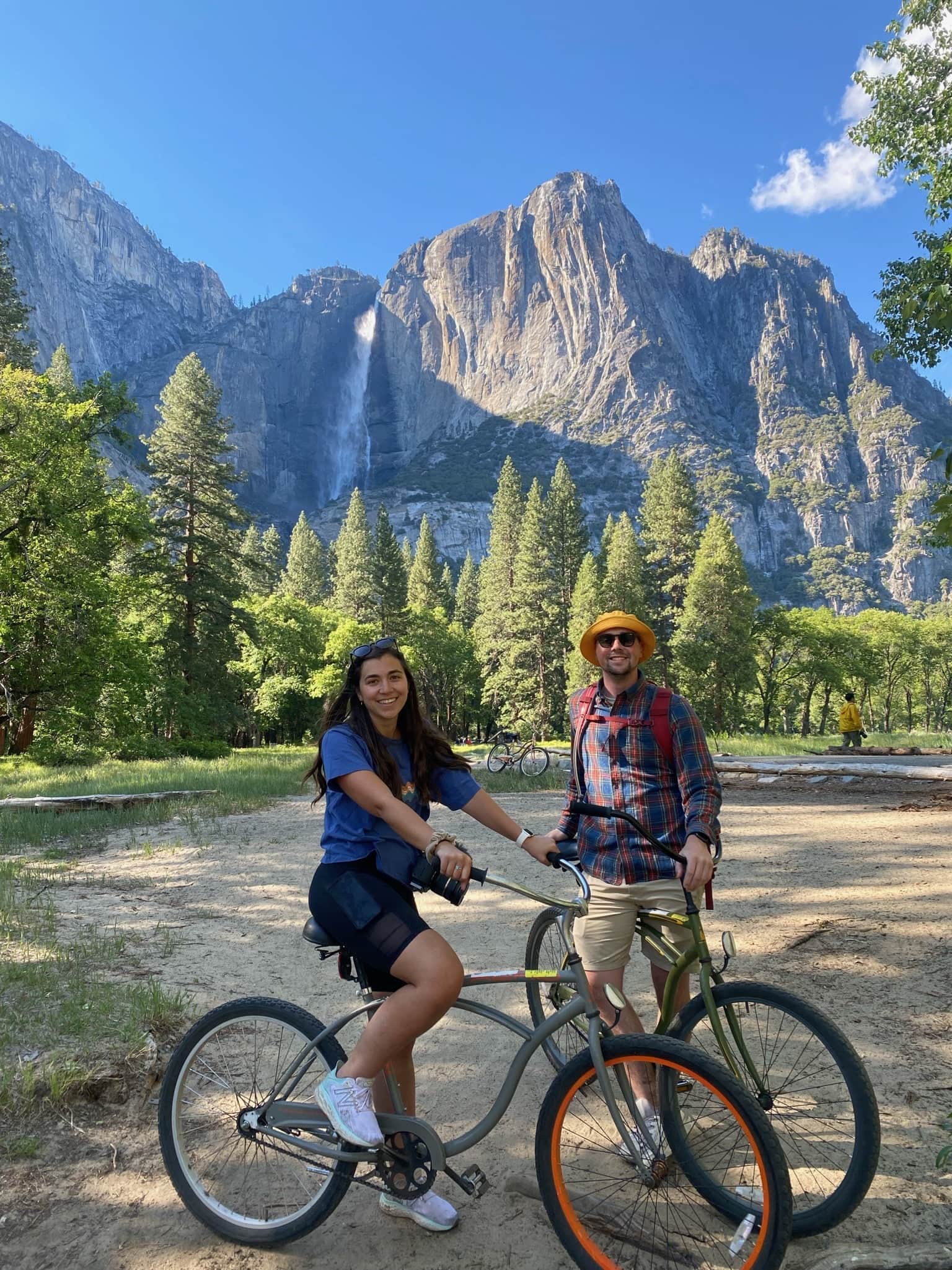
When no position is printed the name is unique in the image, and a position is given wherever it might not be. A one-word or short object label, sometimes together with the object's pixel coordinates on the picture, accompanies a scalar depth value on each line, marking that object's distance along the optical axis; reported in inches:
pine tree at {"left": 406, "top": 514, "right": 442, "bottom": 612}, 2785.4
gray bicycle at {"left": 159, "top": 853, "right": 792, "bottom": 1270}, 87.9
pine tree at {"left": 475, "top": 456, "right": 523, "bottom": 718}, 2055.9
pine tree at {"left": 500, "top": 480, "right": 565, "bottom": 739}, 1967.3
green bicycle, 94.9
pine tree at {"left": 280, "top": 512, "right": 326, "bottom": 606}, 3029.0
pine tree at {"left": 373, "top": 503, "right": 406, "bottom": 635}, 2226.9
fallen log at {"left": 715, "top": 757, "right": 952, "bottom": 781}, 603.5
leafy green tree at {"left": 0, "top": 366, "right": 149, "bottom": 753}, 809.5
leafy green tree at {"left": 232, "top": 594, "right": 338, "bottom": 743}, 1989.4
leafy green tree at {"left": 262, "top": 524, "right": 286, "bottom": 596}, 2544.3
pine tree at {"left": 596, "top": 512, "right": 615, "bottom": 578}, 2262.7
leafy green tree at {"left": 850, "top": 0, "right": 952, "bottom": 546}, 442.6
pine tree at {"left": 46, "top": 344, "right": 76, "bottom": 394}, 1732.3
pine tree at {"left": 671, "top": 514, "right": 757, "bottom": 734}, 1535.4
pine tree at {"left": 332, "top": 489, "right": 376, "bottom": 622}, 2325.3
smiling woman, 94.7
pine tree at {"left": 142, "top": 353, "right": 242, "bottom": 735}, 1163.3
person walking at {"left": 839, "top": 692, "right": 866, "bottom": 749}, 963.3
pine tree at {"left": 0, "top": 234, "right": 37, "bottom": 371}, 1027.9
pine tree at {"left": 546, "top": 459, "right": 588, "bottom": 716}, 2114.9
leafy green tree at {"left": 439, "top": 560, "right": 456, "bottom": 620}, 2874.0
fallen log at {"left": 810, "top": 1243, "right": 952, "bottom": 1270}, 82.6
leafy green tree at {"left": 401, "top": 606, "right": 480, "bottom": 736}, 2319.1
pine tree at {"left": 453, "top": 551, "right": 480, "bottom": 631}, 3058.6
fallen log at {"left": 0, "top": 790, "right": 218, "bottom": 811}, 483.5
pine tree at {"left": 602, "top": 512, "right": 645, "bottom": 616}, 1721.2
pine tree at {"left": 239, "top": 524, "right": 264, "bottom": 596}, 1304.1
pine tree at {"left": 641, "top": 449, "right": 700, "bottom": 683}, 1804.9
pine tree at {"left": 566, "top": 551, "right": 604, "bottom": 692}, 1712.6
